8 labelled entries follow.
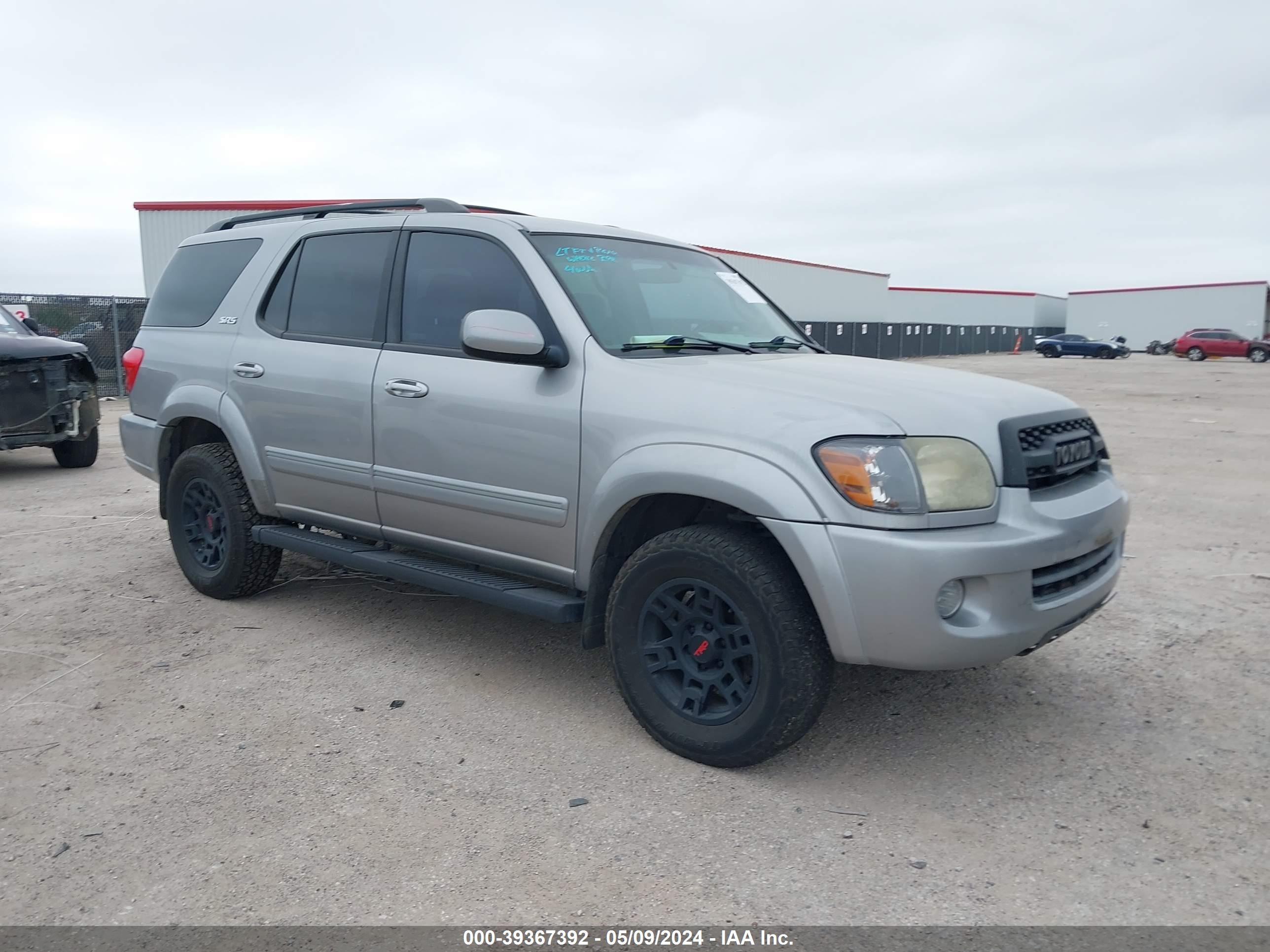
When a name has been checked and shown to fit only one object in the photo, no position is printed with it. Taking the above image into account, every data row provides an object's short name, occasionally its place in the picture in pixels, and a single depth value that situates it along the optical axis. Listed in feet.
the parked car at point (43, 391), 28.91
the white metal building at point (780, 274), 74.28
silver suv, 9.77
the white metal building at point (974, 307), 183.73
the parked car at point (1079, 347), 146.92
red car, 130.62
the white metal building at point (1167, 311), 178.70
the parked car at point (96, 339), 56.29
